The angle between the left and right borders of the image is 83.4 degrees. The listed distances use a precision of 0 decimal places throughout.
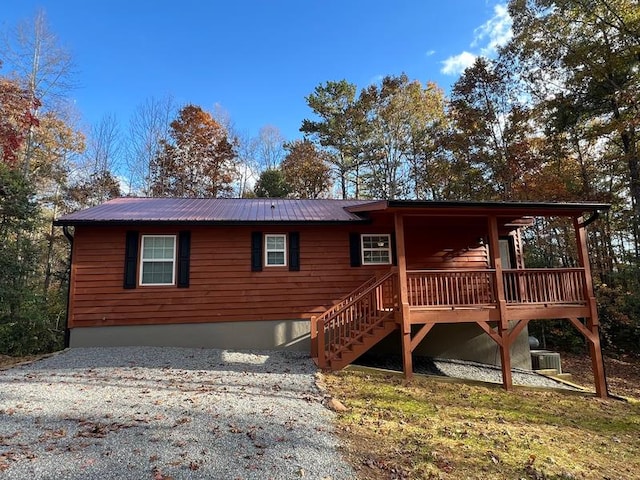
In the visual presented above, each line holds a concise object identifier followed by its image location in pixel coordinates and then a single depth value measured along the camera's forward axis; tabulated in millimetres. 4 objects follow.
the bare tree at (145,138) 22562
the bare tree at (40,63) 15695
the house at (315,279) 7719
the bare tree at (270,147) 27328
